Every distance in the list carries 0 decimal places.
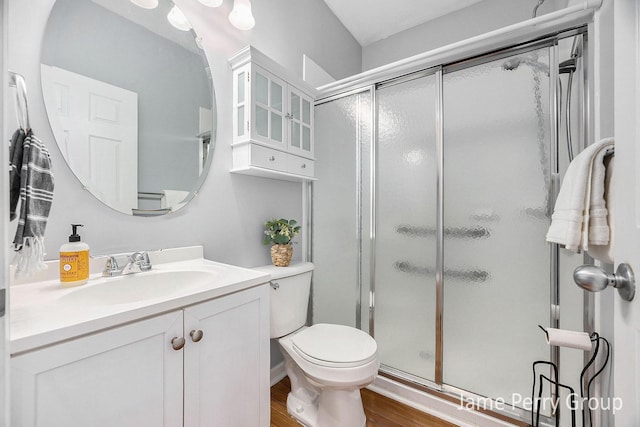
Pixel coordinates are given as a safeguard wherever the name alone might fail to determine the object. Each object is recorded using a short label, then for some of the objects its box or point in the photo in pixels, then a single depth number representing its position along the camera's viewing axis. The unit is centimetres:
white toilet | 116
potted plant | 158
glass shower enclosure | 129
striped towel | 58
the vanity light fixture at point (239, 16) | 125
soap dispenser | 82
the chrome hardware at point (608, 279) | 46
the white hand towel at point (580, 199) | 77
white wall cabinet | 138
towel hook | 55
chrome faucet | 94
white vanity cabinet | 53
